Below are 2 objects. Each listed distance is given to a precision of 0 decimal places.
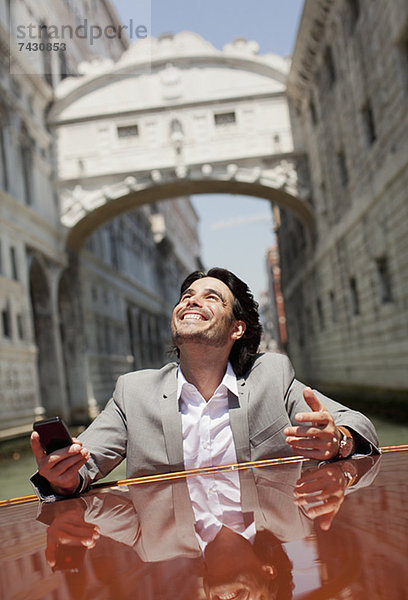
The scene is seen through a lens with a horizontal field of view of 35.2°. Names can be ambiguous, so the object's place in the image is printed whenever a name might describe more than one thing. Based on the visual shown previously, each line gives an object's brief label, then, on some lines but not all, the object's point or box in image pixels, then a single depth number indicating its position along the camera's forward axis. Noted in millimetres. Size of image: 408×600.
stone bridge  14977
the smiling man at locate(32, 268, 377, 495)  1939
